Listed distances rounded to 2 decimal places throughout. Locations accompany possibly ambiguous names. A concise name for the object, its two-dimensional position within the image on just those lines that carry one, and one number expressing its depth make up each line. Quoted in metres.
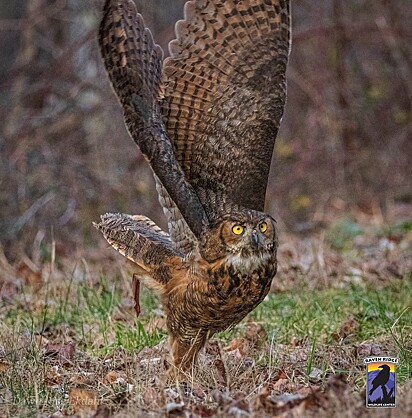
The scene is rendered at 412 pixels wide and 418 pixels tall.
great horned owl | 9.20
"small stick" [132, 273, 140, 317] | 10.27
